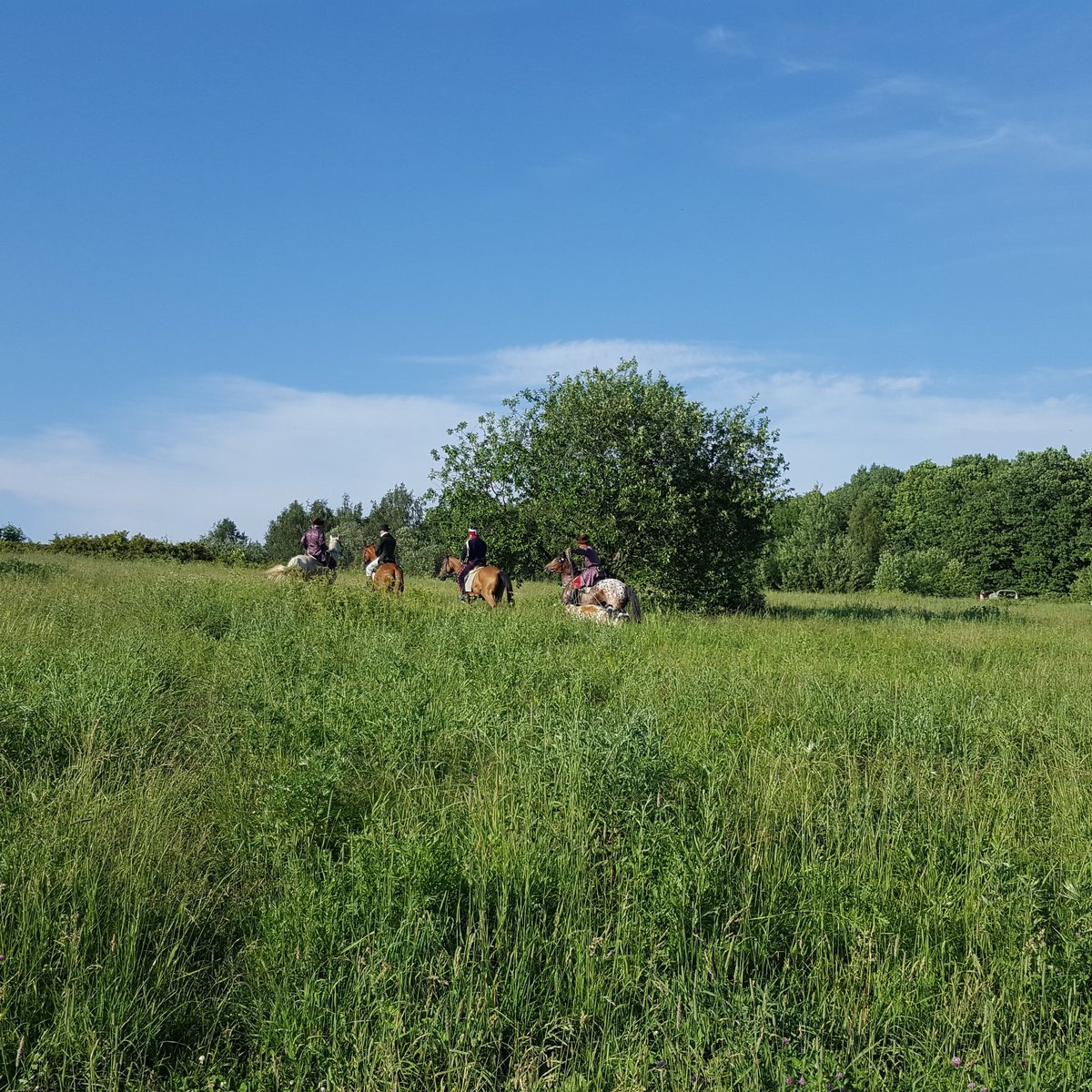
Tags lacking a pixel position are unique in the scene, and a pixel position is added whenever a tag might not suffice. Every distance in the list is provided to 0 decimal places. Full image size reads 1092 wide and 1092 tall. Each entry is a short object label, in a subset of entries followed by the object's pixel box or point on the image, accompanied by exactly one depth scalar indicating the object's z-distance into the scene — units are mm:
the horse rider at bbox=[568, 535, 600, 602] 18312
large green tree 22156
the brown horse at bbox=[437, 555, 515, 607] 19922
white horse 24262
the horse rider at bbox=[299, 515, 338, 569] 25703
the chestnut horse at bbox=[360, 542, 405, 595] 23234
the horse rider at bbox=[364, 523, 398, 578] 24500
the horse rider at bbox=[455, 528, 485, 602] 20781
